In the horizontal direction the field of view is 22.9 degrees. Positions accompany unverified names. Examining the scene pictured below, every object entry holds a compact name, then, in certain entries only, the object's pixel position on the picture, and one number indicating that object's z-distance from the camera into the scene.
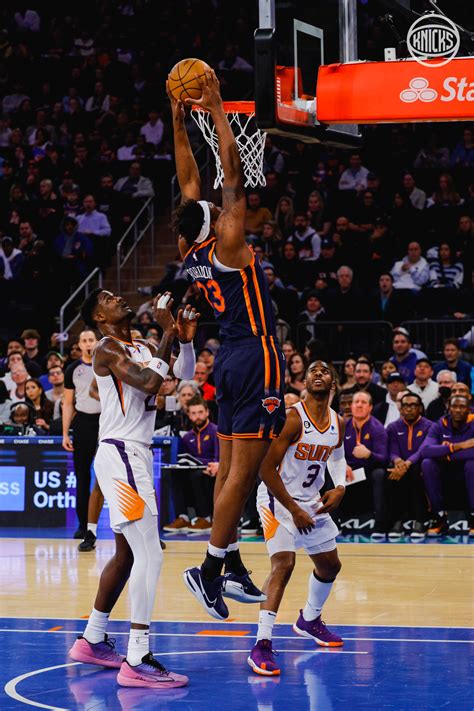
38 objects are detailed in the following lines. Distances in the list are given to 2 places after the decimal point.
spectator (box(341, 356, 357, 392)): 14.19
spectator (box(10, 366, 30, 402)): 15.48
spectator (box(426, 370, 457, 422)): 13.51
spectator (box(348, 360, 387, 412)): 13.70
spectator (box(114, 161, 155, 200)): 20.19
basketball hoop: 7.55
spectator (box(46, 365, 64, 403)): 14.99
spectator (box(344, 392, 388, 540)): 12.76
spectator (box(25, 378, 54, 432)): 14.56
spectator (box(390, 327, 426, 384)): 14.52
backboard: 7.48
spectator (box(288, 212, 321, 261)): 17.30
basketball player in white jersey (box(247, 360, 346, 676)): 7.33
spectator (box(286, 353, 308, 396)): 14.00
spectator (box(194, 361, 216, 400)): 14.64
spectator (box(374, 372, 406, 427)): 13.56
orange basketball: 6.56
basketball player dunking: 6.56
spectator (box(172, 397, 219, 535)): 13.20
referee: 11.91
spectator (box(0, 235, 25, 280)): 18.95
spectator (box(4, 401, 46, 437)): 14.18
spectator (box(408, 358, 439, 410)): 13.83
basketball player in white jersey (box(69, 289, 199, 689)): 6.78
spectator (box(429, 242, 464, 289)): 15.95
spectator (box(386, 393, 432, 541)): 12.73
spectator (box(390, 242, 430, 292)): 16.12
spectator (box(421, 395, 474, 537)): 12.50
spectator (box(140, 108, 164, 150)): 20.91
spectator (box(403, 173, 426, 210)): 17.27
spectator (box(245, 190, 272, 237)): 17.91
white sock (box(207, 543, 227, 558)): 6.57
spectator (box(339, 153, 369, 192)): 18.03
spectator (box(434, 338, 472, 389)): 14.26
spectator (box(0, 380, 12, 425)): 15.00
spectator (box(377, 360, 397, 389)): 14.17
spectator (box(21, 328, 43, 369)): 16.98
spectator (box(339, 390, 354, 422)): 13.41
